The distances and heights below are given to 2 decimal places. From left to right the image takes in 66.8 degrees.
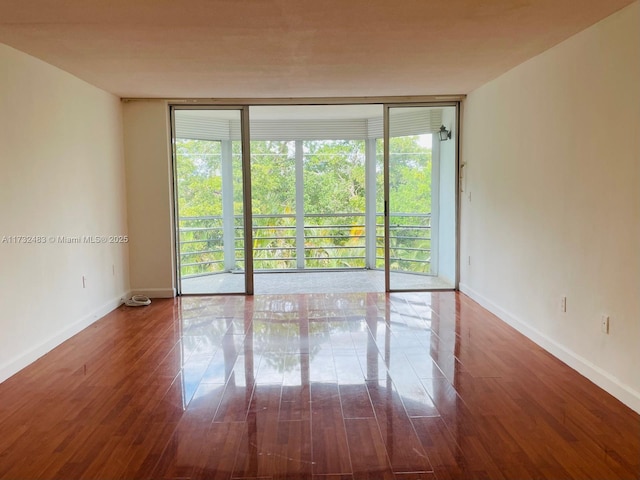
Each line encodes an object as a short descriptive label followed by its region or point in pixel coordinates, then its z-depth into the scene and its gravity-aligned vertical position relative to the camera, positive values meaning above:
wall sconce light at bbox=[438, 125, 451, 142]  5.75 +0.96
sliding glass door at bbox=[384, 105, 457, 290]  5.65 +0.20
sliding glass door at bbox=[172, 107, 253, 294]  5.62 +0.21
